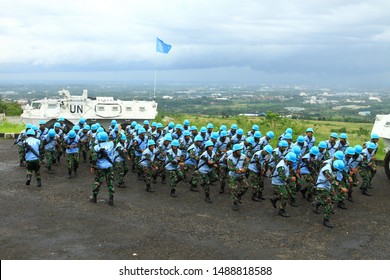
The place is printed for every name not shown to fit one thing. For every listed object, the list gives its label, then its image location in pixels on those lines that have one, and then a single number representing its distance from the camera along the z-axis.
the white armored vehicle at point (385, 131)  13.05
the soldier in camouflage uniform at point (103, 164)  9.77
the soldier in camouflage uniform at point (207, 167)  10.66
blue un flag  21.05
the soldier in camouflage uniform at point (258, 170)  10.44
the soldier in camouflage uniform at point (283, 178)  9.40
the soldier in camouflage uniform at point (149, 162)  11.19
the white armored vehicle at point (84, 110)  18.98
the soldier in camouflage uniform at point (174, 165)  10.91
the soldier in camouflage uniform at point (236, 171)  9.87
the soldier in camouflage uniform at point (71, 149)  12.45
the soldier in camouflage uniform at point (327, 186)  9.05
